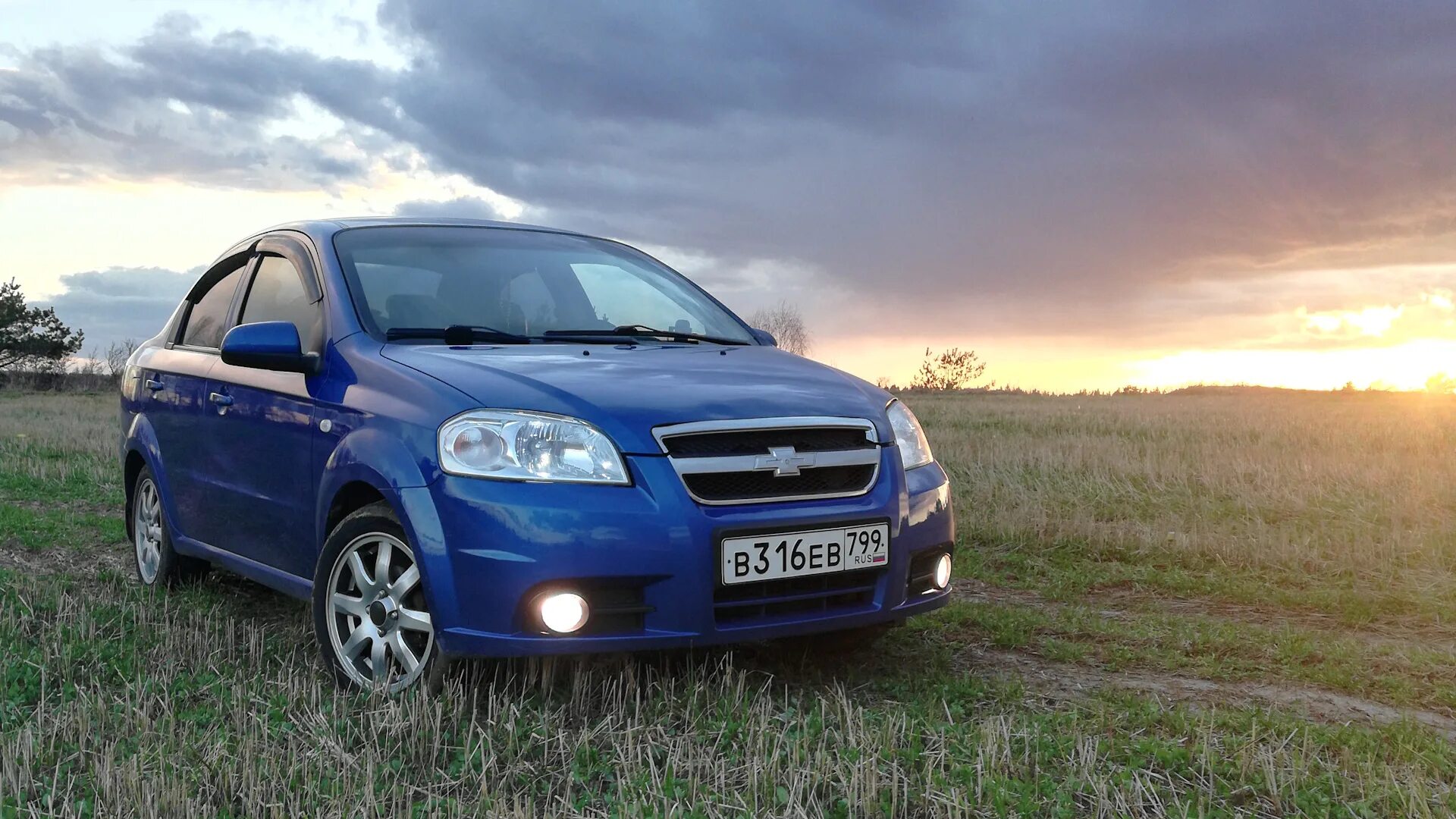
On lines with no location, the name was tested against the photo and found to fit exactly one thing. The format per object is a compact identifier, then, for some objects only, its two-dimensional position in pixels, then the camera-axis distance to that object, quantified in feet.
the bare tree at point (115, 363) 141.18
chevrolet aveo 12.07
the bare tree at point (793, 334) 135.24
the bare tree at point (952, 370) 177.68
